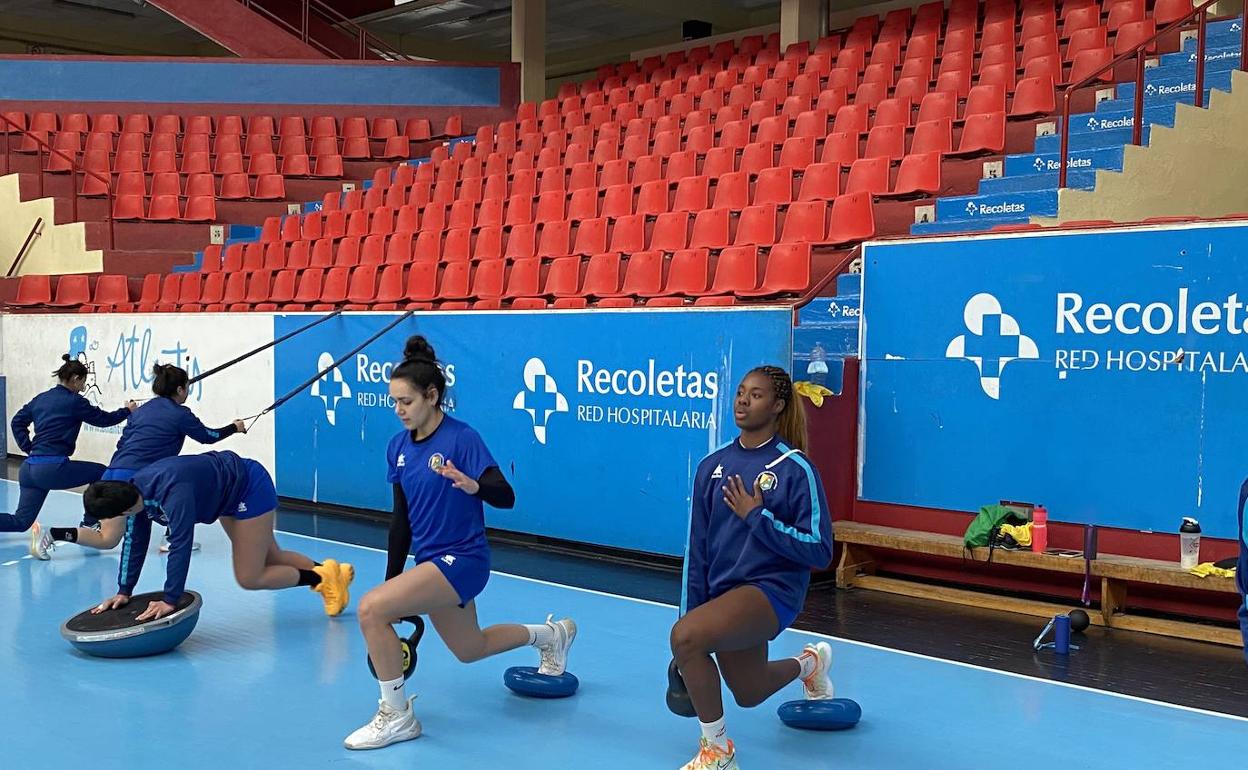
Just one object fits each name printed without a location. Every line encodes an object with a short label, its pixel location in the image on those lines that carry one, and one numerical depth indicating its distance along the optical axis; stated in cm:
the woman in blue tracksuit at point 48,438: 942
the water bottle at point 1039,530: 754
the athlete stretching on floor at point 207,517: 646
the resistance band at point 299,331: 1150
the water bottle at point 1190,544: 695
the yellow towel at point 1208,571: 671
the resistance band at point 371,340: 1084
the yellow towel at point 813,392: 826
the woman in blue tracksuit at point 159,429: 783
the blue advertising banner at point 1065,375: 707
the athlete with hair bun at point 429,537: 502
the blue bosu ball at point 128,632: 633
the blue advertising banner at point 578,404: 875
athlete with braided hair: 450
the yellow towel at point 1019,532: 759
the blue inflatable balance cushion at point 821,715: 527
